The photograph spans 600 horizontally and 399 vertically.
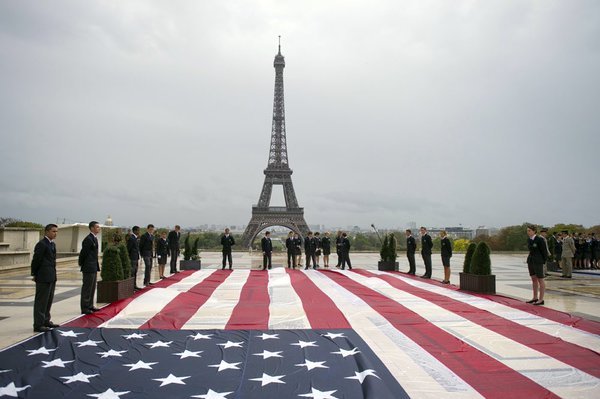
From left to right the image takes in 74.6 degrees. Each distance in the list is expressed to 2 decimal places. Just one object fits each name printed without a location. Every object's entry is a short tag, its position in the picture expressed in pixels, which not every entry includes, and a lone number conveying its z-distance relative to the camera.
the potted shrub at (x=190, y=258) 15.16
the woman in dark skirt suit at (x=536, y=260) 8.74
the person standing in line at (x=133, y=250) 10.67
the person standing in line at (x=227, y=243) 15.51
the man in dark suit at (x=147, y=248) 11.05
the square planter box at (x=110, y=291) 8.52
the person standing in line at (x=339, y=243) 16.03
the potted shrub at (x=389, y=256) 15.67
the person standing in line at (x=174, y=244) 14.13
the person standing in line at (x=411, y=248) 14.25
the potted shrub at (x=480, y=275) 9.89
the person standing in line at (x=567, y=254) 14.02
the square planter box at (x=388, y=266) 15.66
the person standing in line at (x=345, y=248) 16.02
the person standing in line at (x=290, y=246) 15.72
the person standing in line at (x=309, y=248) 16.47
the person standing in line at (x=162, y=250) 13.52
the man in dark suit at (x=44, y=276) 6.38
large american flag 4.09
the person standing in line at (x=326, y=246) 16.78
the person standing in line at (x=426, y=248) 13.20
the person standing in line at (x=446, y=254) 11.96
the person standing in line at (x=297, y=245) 15.87
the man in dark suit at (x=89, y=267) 7.69
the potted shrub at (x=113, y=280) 8.55
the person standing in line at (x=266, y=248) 15.65
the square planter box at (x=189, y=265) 15.15
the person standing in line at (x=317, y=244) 16.80
